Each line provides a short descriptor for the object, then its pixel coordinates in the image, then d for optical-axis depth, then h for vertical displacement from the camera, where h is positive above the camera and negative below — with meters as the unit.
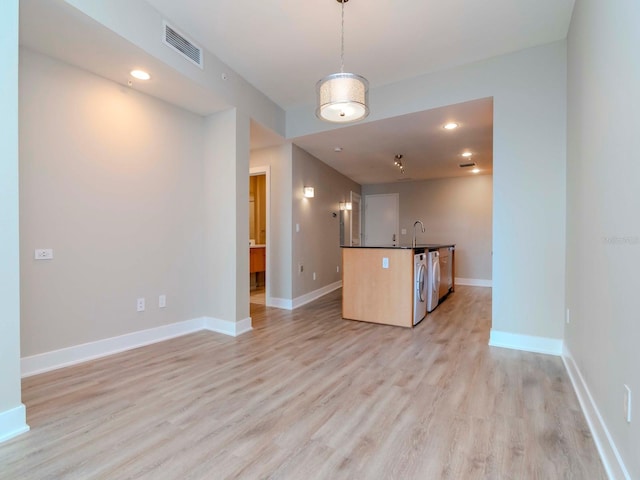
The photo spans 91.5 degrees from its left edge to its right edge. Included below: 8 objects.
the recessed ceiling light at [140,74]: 2.78 +1.49
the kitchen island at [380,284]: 3.80 -0.58
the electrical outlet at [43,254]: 2.46 -0.12
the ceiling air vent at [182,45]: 2.68 +1.76
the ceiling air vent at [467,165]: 6.12 +1.46
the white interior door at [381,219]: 8.02 +0.51
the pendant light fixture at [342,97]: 2.18 +1.01
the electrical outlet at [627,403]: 1.28 -0.69
